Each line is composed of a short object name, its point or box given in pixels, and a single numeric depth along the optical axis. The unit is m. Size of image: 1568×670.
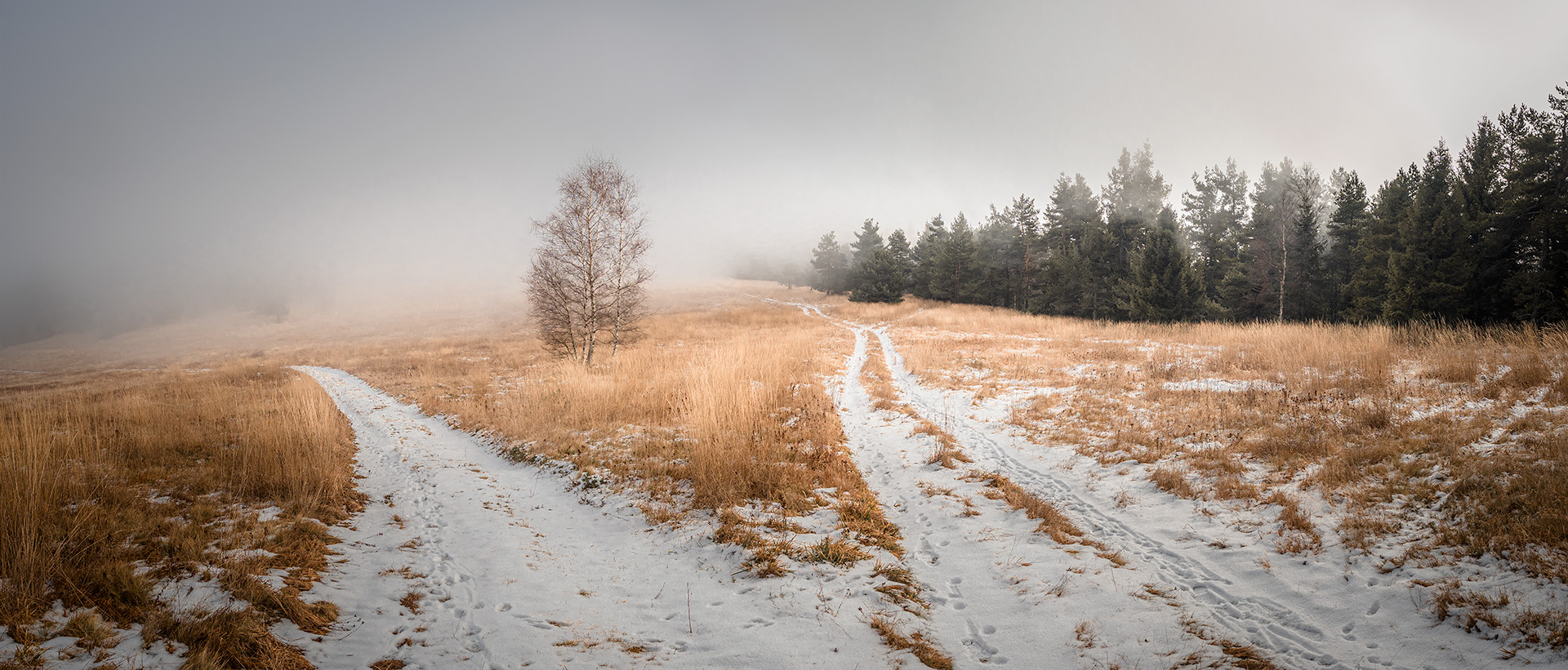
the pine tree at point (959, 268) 47.91
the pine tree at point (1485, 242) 18.89
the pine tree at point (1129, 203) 34.69
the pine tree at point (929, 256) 53.44
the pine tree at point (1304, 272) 31.50
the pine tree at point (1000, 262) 45.62
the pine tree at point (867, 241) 59.84
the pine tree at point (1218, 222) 34.34
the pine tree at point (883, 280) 48.22
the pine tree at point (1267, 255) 30.00
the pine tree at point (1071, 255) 35.50
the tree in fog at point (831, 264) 66.31
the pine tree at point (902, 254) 56.83
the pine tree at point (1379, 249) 24.02
